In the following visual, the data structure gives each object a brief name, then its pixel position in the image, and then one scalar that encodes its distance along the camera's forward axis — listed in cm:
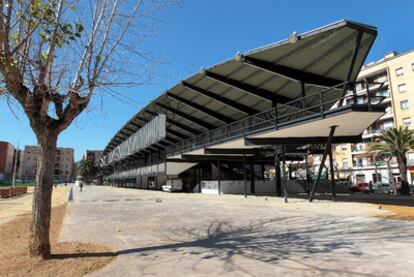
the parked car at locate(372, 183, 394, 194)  3483
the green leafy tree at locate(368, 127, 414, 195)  3100
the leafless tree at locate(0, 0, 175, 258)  591
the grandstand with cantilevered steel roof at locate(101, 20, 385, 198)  1770
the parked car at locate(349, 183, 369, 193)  3881
